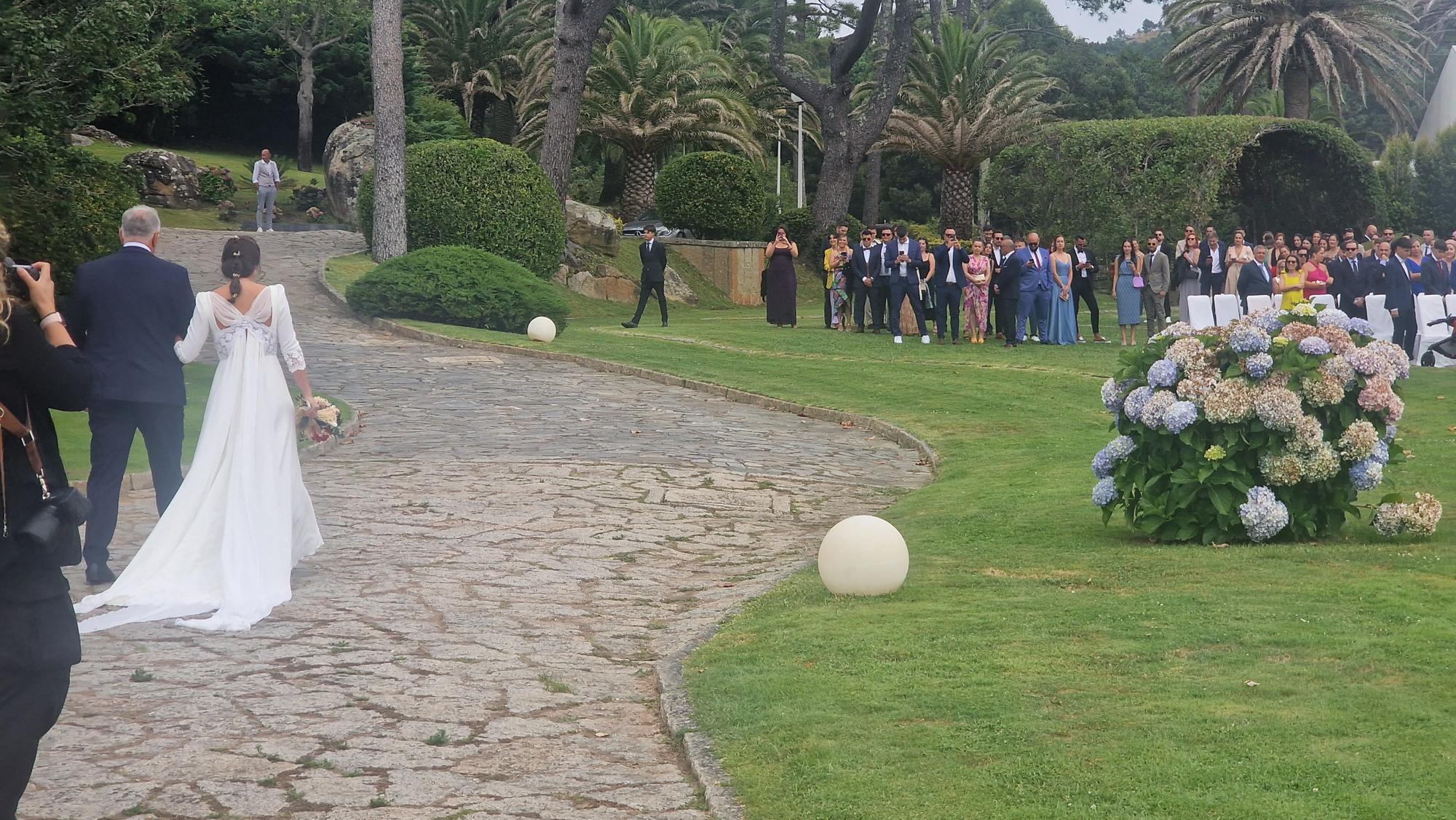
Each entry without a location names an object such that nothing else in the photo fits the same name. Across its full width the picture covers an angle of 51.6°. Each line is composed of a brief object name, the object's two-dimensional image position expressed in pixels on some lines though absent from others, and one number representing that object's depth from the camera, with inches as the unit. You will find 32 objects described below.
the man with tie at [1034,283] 945.5
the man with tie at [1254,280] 940.6
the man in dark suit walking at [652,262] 1016.9
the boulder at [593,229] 1334.9
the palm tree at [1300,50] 1624.0
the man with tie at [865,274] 1010.7
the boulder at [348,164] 1450.5
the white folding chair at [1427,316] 843.4
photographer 144.8
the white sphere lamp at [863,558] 315.3
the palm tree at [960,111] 1637.6
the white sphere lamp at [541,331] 903.7
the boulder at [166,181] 1422.2
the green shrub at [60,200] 561.3
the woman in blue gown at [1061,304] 968.9
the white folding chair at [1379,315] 870.4
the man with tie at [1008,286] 929.5
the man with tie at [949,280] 951.6
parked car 1467.8
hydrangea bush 334.6
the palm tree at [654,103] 1530.5
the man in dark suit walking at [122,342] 327.9
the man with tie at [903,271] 976.9
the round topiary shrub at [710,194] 1440.7
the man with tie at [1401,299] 870.4
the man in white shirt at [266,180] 1312.7
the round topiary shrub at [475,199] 1116.5
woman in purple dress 1103.0
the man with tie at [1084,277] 991.0
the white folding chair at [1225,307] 887.1
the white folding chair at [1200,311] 903.1
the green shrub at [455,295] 947.3
